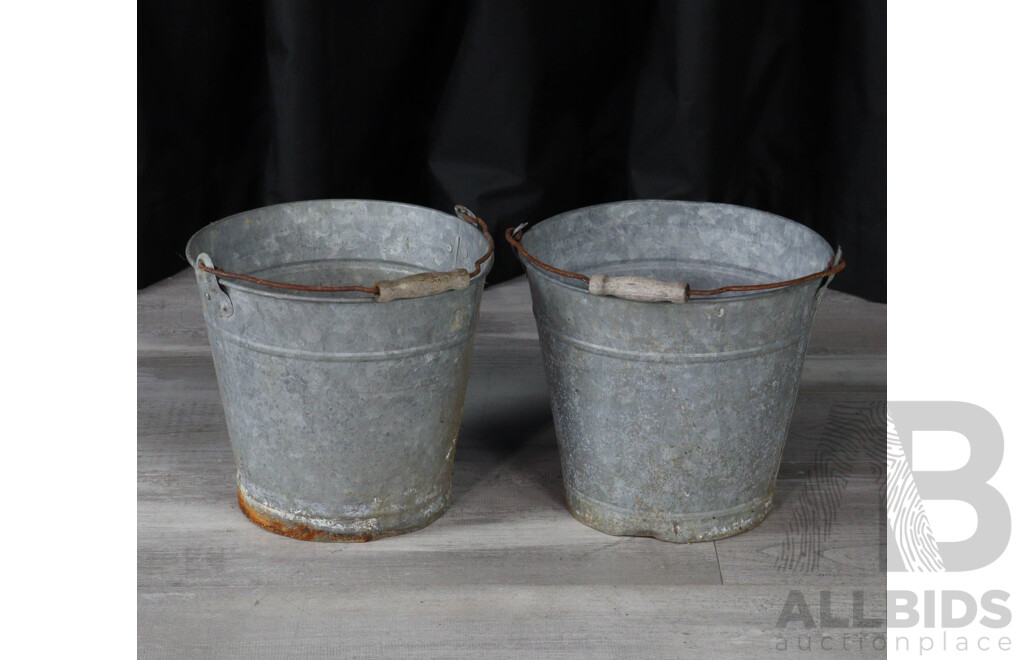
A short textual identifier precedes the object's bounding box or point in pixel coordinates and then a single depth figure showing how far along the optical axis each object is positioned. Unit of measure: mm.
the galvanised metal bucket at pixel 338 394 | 2535
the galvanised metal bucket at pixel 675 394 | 2536
